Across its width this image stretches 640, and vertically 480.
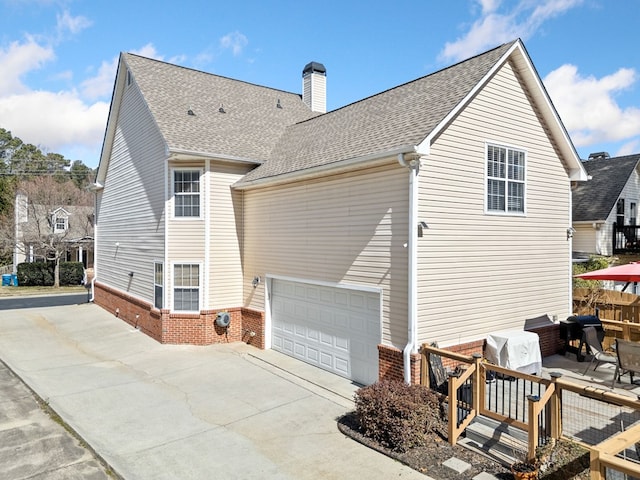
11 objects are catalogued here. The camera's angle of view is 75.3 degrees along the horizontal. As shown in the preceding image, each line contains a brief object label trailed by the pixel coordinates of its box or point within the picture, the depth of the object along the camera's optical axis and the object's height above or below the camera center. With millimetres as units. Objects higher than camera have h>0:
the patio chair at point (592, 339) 9464 -2319
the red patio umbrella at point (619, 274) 9203 -814
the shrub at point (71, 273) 30422 -2495
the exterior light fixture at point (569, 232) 11867 +190
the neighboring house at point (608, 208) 20953 +1639
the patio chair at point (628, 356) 7883 -2266
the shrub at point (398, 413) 6449 -2835
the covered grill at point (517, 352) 8828 -2438
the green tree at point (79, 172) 70238 +11748
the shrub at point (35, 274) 29328 -2477
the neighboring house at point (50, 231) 28859 +588
